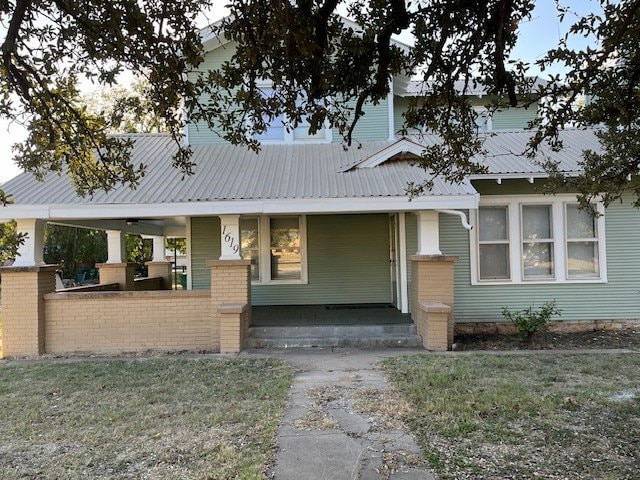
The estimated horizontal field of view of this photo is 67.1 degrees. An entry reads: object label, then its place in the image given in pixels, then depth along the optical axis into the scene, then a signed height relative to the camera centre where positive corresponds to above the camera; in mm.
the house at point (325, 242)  8219 +213
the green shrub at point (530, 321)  8625 -1305
